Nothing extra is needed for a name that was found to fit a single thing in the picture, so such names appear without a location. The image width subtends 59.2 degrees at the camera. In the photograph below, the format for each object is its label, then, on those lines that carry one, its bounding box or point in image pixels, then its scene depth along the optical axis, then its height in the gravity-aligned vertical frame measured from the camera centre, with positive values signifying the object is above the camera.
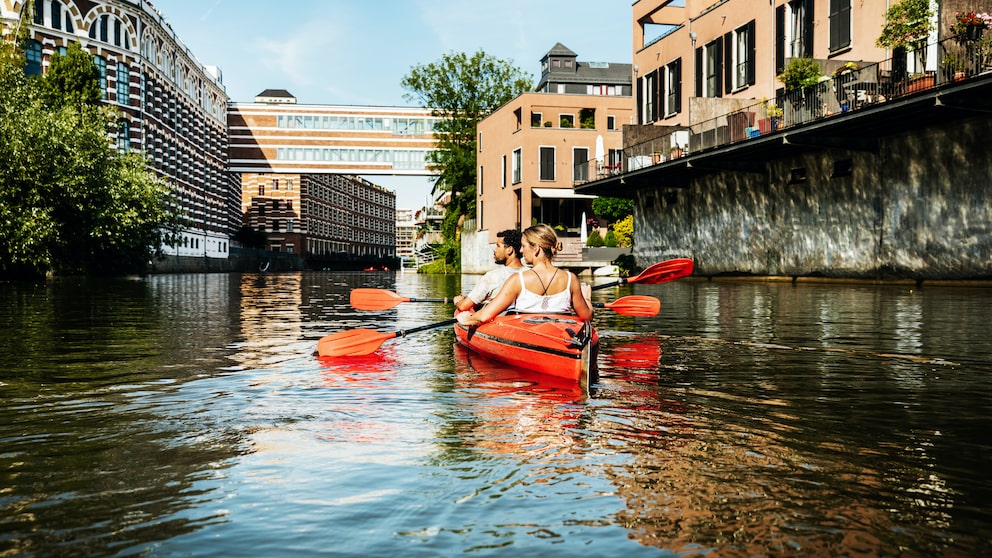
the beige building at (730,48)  23.11 +6.61
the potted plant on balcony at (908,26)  19.47 +5.25
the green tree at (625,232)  42.19 +1.35
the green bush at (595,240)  42.34 +0.97
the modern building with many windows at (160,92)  49.75 +11.78
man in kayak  9.18 -0.12
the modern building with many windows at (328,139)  76.06 +10.85
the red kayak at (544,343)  6.66 -0.69
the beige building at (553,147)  47.78 +6.27
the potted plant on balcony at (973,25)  17.08 +4.58
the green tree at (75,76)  38.90 +8.47
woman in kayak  7.52 -0.24
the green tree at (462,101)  60.72 +11.36
